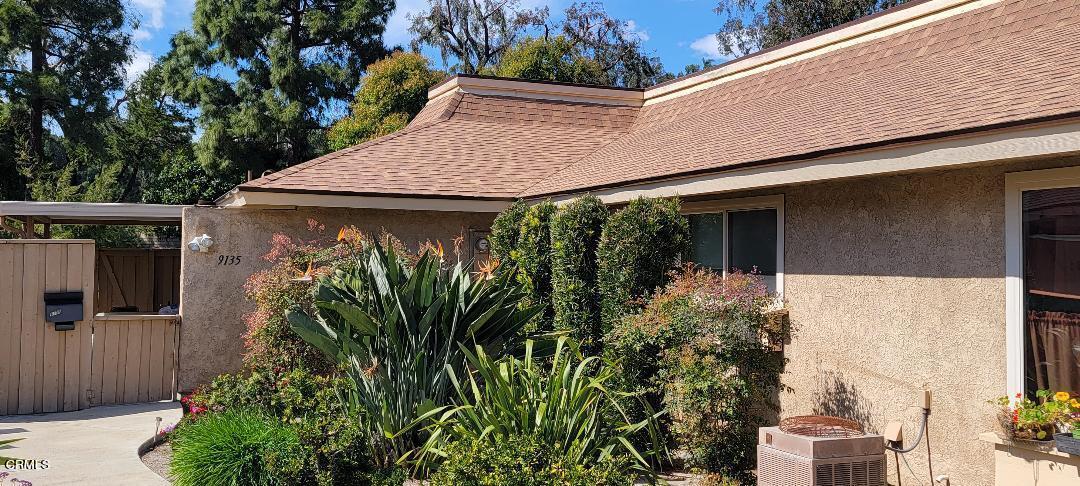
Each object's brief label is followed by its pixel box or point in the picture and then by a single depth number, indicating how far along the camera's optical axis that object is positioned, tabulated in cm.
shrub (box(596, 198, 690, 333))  753
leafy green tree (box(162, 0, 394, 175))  3088
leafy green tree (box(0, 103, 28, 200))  2588
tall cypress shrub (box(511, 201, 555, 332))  875
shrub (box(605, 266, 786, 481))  651
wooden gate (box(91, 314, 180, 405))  1041
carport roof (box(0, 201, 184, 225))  1095
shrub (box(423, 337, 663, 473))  610
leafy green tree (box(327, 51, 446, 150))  2542
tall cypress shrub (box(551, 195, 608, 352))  812
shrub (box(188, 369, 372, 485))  617
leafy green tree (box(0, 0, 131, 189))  2608
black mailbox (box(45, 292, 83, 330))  1007
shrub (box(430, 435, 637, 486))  546
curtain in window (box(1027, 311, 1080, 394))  559
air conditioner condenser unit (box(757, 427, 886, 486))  566
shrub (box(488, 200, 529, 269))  938
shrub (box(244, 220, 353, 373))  918
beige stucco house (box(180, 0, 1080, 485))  577
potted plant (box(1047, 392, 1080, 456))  507
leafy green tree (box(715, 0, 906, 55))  2636
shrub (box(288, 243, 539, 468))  690
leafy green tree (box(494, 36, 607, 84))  2631
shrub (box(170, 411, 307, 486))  612
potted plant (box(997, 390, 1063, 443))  533
